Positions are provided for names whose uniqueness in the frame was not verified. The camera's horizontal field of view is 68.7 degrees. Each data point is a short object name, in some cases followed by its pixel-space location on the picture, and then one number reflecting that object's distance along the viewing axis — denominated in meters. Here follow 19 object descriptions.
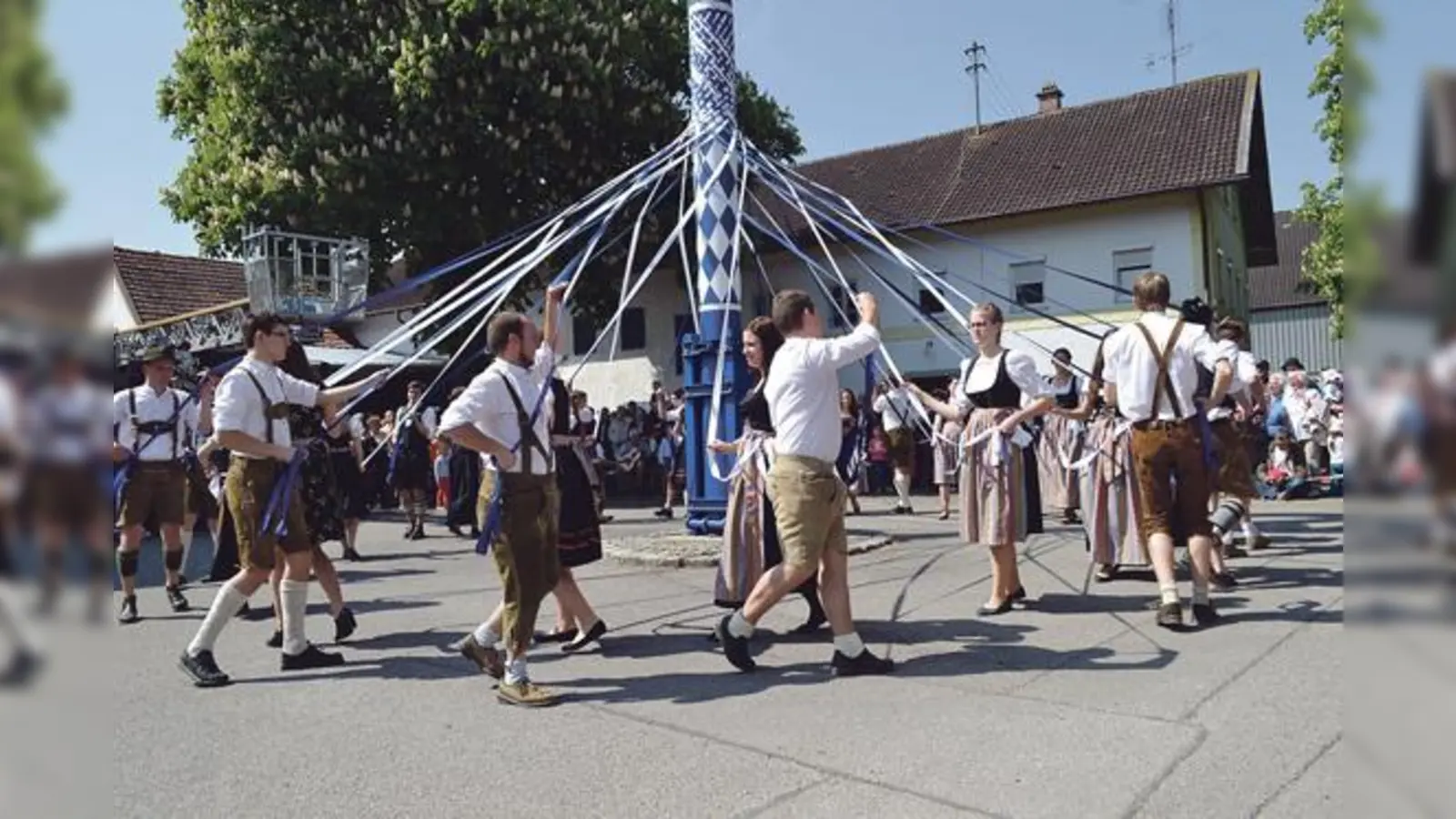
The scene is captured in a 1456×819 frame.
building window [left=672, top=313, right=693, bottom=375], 24.93
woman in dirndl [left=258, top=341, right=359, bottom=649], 6.13
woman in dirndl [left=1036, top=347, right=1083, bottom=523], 10.00
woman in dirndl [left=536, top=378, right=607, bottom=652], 5.79
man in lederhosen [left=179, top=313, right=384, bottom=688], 5.29
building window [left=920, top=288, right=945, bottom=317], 23.27
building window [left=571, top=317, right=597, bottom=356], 26.22
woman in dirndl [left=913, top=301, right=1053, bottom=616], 5.94
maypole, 9.27
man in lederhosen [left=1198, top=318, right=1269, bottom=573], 6.46
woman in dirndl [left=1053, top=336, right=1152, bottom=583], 6.45
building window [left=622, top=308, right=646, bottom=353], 26.57
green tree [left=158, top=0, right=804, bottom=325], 16.27
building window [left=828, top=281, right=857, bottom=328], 21.90
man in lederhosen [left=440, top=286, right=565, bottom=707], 4.70
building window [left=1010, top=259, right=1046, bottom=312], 21.78
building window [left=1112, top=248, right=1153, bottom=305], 20.83
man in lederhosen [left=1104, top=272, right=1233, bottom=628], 5.43
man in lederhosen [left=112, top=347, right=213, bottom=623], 7.04
